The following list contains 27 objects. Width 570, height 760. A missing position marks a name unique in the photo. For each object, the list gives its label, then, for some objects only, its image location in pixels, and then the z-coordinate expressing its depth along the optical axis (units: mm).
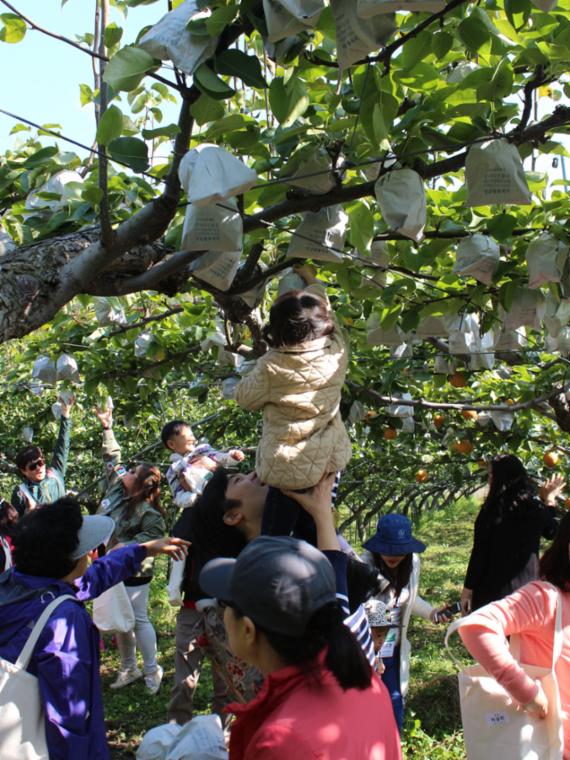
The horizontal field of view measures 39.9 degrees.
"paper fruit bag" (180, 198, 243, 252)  1992
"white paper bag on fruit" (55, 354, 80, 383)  4934
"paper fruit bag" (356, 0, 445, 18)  1321
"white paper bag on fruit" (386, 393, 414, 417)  5733
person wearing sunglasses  4840
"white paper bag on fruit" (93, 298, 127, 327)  4078
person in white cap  2004
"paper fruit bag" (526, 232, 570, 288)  2533
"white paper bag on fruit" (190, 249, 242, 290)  2293
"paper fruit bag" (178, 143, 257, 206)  1740
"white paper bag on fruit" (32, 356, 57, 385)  5027
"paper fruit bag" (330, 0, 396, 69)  1445
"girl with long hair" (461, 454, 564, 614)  3660
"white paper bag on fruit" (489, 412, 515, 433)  5504
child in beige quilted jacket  1947
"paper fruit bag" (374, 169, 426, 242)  2107
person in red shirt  1278
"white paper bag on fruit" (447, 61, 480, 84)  2115
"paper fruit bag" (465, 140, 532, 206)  2010
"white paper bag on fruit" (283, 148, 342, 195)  2143
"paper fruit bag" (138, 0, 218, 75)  1629
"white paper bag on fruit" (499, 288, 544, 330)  2846
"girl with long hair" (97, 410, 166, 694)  4695
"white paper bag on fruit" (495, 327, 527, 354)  3609
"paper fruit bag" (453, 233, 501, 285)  2568
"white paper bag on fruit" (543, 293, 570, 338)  2926
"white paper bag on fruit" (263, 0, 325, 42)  1433
